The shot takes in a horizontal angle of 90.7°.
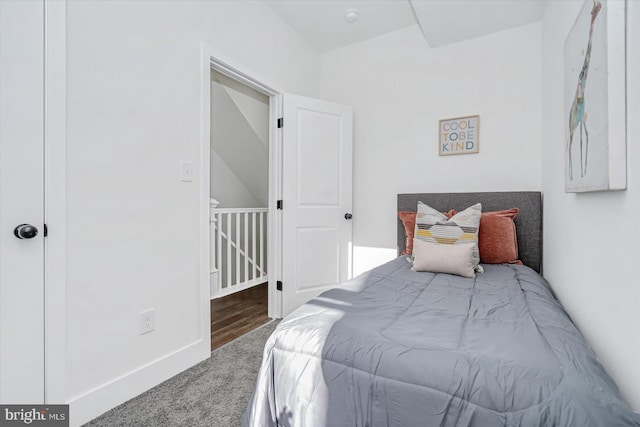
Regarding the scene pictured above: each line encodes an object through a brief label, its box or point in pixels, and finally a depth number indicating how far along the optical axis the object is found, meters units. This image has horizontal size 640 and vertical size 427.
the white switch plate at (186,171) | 1.98
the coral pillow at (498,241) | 2.34
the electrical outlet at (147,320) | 1.77
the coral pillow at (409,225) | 2.62
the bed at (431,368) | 0.80
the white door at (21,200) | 1.27
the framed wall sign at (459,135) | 2.83
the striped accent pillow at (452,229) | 2.05
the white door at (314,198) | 2.91
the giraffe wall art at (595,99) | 0.95
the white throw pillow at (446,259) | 1.94
